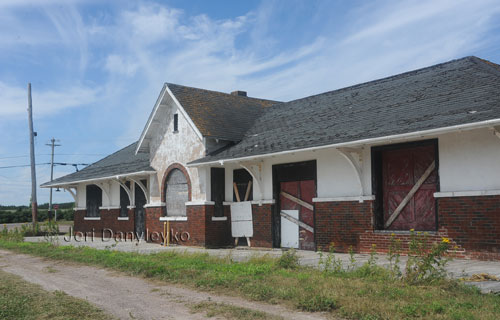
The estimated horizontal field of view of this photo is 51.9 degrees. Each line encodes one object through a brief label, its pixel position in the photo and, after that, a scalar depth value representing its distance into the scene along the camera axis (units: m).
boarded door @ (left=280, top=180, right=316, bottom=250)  15.30
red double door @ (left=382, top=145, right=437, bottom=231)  12.46
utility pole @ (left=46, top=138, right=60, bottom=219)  61.12
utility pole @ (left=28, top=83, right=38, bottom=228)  31.64
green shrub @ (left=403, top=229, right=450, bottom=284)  7.85
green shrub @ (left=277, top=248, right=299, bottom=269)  10.59
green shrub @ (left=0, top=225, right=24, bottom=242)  22.46
